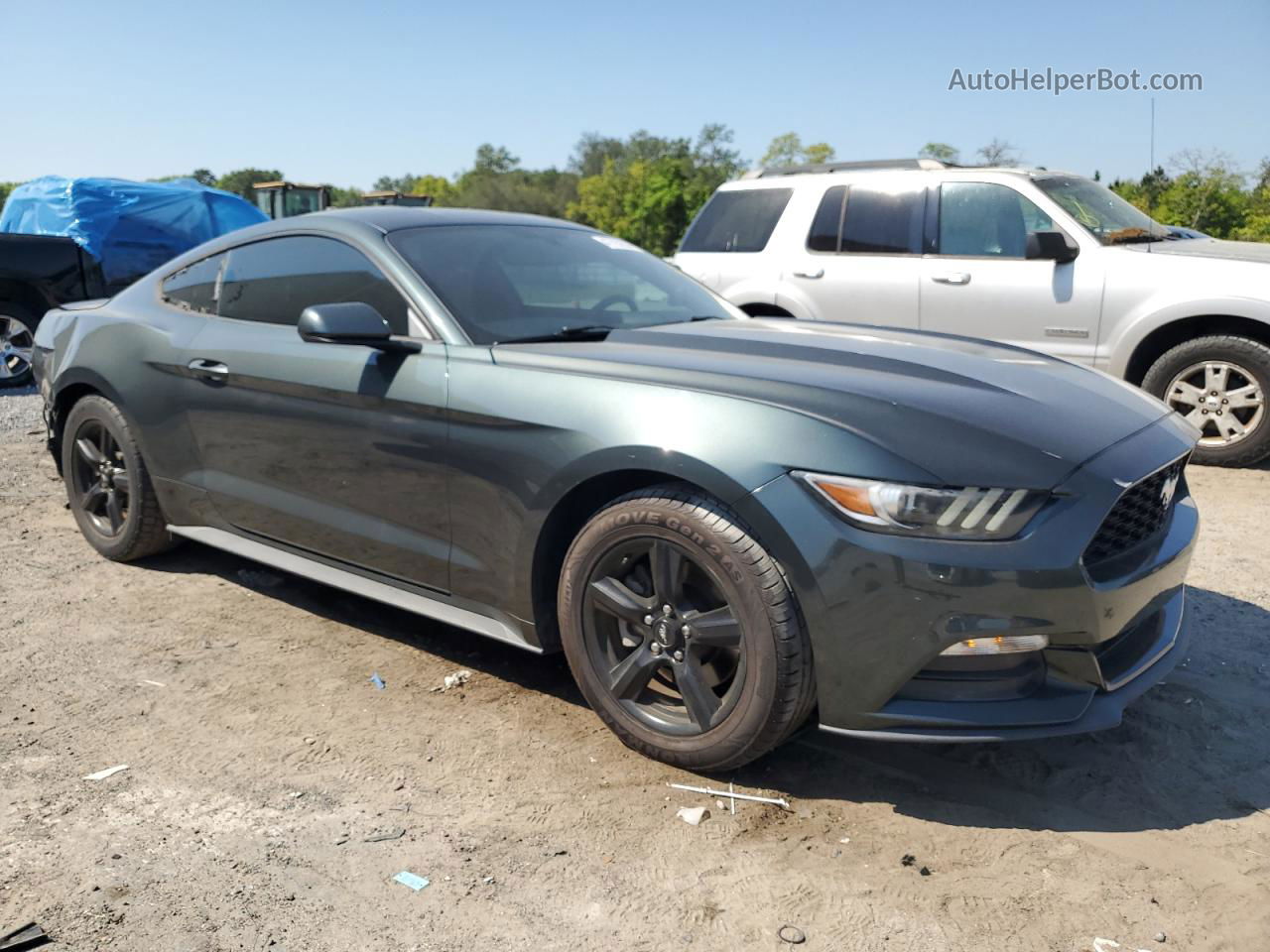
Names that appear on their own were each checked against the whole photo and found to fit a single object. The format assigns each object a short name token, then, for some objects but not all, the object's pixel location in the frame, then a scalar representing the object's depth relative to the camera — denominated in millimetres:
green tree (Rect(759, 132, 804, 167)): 95250
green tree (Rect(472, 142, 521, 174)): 134750
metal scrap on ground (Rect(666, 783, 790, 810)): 2928
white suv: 6797
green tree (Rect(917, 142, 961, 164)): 56938
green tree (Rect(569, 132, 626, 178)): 125125
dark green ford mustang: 2637
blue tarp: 11805
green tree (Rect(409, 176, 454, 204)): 123938
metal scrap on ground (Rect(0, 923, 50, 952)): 2281
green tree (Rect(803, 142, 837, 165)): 93362
